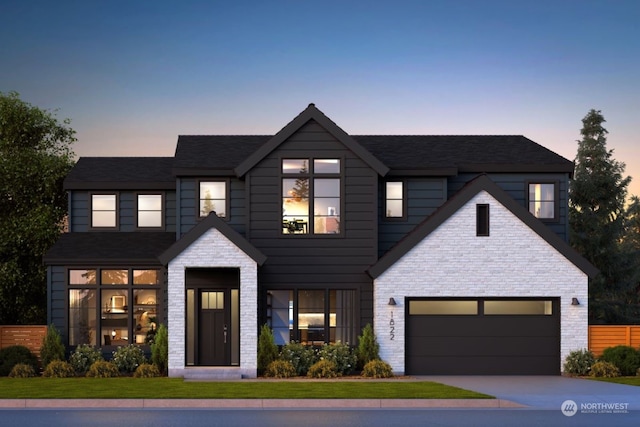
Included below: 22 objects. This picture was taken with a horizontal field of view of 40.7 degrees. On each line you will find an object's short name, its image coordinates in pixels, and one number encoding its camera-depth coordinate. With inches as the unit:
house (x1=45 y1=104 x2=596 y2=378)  1079.6
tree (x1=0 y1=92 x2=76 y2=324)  1381.6
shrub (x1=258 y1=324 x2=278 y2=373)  1043.3
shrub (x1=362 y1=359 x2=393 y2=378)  1032.8
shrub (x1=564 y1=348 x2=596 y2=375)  1070.4
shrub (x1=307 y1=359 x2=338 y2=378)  1027.3
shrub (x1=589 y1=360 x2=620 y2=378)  1045.2
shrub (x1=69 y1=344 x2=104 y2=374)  1077.7
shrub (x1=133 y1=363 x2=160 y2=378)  1027.4
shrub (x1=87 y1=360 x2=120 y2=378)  1026.7
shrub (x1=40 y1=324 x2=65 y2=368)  1082.7
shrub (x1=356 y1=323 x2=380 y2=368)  1067.3
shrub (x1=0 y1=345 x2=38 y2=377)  1053.9
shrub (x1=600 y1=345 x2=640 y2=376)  1056.2
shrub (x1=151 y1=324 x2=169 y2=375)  1059.9
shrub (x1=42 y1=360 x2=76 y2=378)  1037.2
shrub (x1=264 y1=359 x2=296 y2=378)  1021.2
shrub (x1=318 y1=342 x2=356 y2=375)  1054.4
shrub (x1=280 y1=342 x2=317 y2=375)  1048.4
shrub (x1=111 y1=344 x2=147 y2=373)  1074.1
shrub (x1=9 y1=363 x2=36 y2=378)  1023.6
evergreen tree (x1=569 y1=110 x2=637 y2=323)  1581.0
